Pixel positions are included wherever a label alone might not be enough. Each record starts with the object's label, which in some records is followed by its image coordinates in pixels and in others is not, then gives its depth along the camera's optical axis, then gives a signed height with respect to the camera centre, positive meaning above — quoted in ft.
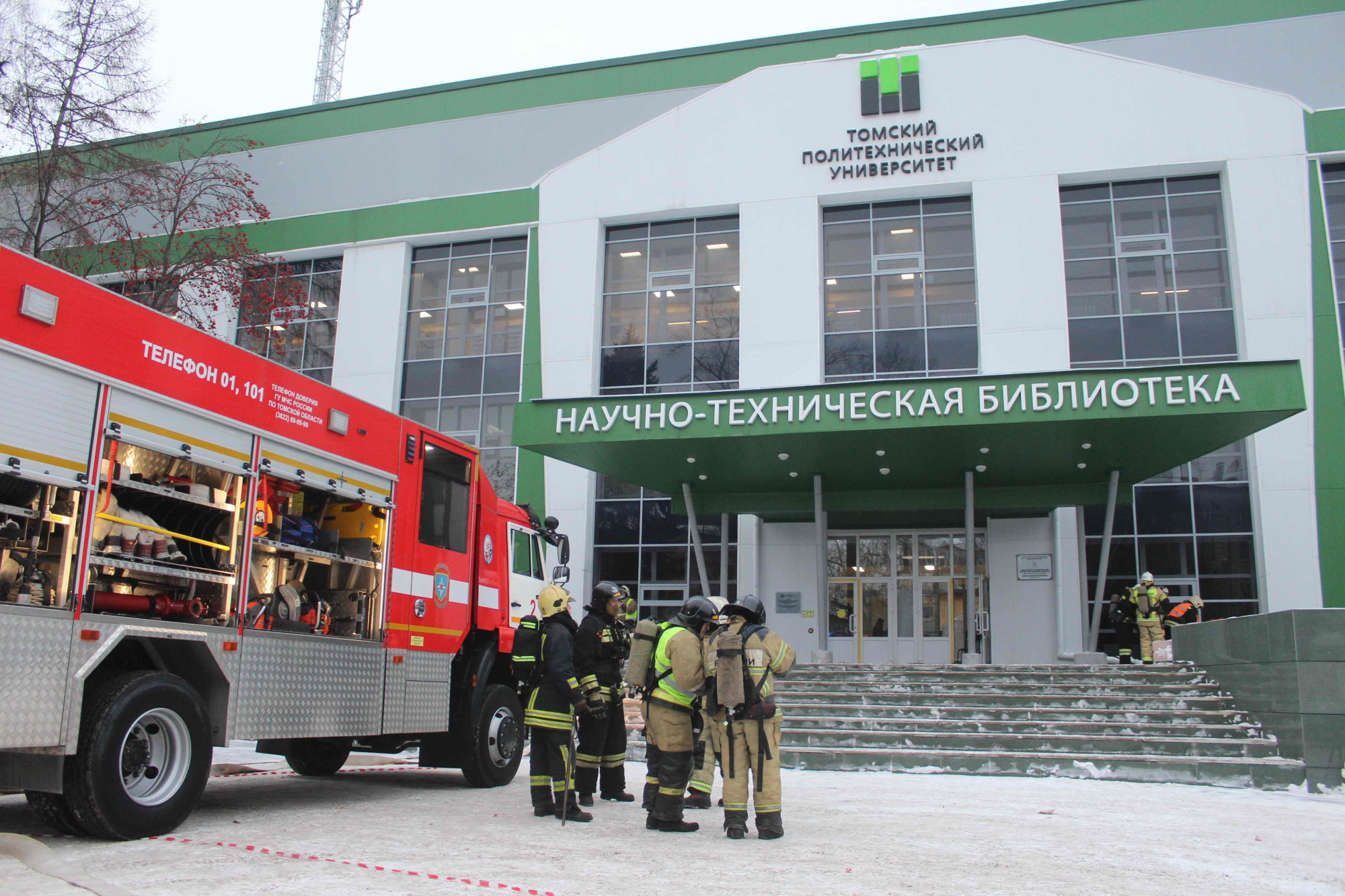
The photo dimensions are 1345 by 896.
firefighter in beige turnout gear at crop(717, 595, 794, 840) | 23.82 -2.33
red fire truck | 18.85 +1.35
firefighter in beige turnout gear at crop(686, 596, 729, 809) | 26.37 -3.30
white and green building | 70.59 +27.53
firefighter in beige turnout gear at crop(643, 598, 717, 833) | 24.35 -1.77
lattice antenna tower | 212.23 +121.48
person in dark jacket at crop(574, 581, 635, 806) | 27.78 -1.11
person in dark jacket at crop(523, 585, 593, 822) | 25.82 -2.23
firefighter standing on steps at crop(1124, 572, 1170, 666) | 58.08 +1.53
